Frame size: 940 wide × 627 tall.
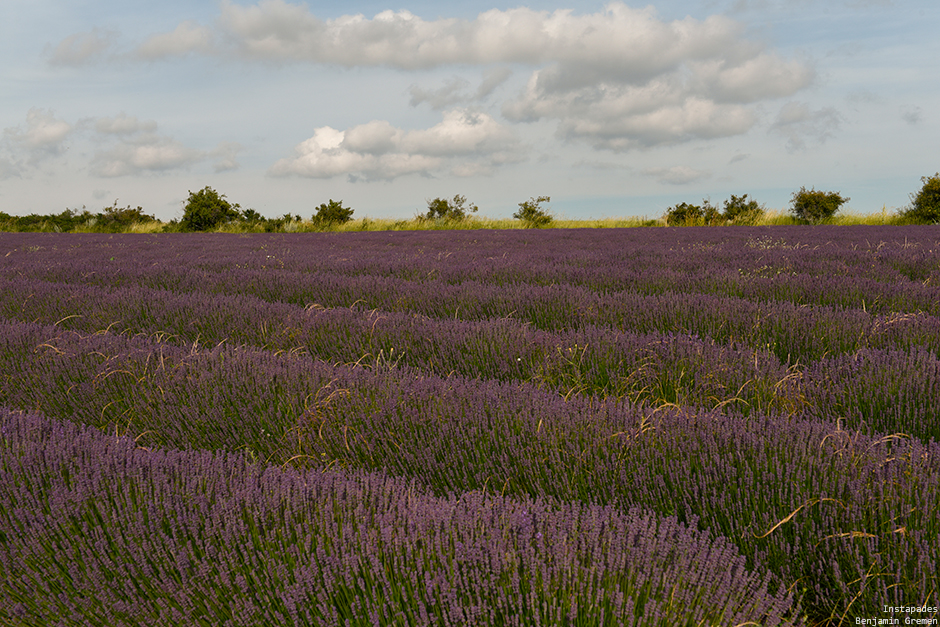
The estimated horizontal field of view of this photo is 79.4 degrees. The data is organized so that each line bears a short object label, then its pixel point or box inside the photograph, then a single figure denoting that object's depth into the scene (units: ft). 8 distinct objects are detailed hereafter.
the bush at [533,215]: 94.38
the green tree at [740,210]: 86.58
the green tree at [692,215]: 86.99
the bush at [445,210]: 95.50
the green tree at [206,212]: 95.66
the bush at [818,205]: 81.51
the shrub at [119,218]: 102.68
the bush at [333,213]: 96.84
